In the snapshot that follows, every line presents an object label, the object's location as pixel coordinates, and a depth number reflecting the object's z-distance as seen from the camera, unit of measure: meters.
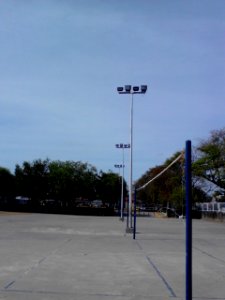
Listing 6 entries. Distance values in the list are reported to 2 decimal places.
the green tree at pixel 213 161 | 47.85
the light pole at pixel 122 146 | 44.74
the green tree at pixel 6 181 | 77.28
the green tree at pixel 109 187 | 77.57
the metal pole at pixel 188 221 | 4.49
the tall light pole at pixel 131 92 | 23.65
